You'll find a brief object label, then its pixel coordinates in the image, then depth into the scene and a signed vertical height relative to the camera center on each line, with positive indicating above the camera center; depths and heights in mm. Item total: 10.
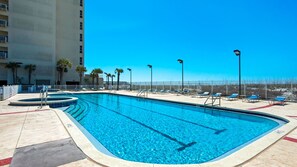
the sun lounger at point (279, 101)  11345 -1114
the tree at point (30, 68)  31086 +3169
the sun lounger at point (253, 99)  13086 -1067
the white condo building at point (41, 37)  30219 +9738
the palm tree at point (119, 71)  37131 +3183
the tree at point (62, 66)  33781 +3923
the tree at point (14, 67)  28906 +3117
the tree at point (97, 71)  38344 +3231
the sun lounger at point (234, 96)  14359 -904
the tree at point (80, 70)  36000 +3258
